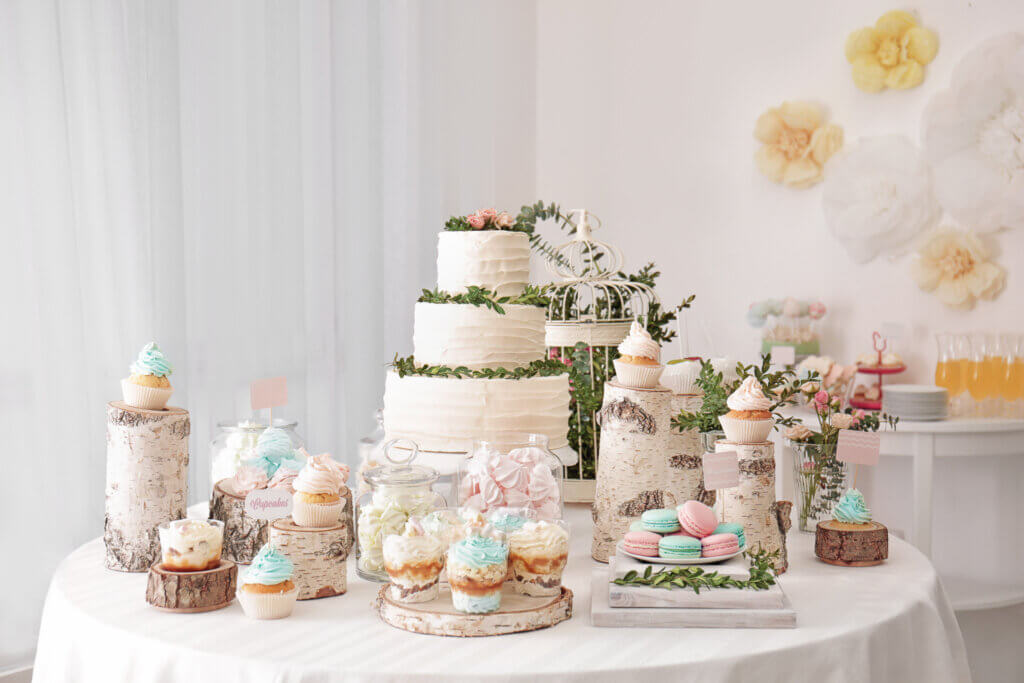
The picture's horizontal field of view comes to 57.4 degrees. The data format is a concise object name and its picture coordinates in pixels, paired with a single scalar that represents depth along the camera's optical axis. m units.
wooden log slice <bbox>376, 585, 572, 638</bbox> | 1.42
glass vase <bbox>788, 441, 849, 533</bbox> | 2.05
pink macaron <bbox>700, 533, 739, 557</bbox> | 1.57
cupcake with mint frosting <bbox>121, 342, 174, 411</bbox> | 1.73
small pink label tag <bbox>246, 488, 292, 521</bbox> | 1.69
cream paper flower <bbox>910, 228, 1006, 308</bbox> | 3.77
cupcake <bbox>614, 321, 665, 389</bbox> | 1.79
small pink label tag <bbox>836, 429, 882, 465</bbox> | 1.91
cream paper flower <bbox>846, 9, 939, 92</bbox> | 3.88
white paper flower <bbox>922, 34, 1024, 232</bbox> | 3.68
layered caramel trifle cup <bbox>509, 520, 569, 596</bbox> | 1.49
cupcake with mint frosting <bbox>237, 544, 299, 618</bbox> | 1.49
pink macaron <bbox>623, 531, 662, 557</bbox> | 1.59
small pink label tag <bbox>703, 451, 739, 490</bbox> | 1.69
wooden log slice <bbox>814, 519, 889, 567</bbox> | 1.83
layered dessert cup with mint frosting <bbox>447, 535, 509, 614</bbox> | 1.42
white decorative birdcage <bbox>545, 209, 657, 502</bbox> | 2.40
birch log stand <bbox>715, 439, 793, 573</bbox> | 1.75
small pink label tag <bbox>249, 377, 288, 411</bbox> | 2.00
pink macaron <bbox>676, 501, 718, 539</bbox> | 1.60
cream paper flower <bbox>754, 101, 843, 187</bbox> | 4.14
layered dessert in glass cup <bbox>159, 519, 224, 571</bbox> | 1.52
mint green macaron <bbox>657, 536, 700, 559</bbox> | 1.58
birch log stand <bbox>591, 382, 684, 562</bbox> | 1.78
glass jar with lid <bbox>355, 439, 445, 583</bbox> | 1.65
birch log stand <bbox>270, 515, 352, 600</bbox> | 1.58
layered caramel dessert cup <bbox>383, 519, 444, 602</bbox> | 1.47
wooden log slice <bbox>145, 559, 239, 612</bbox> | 1.53
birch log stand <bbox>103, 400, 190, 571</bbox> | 1.70
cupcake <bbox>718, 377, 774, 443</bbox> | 1.75
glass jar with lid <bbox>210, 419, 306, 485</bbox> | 1.97
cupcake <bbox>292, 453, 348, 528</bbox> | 1.60
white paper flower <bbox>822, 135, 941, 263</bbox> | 3.93
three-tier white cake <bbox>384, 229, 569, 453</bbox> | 2.02
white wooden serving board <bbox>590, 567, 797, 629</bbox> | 1.46
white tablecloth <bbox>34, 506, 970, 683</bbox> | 1.32
